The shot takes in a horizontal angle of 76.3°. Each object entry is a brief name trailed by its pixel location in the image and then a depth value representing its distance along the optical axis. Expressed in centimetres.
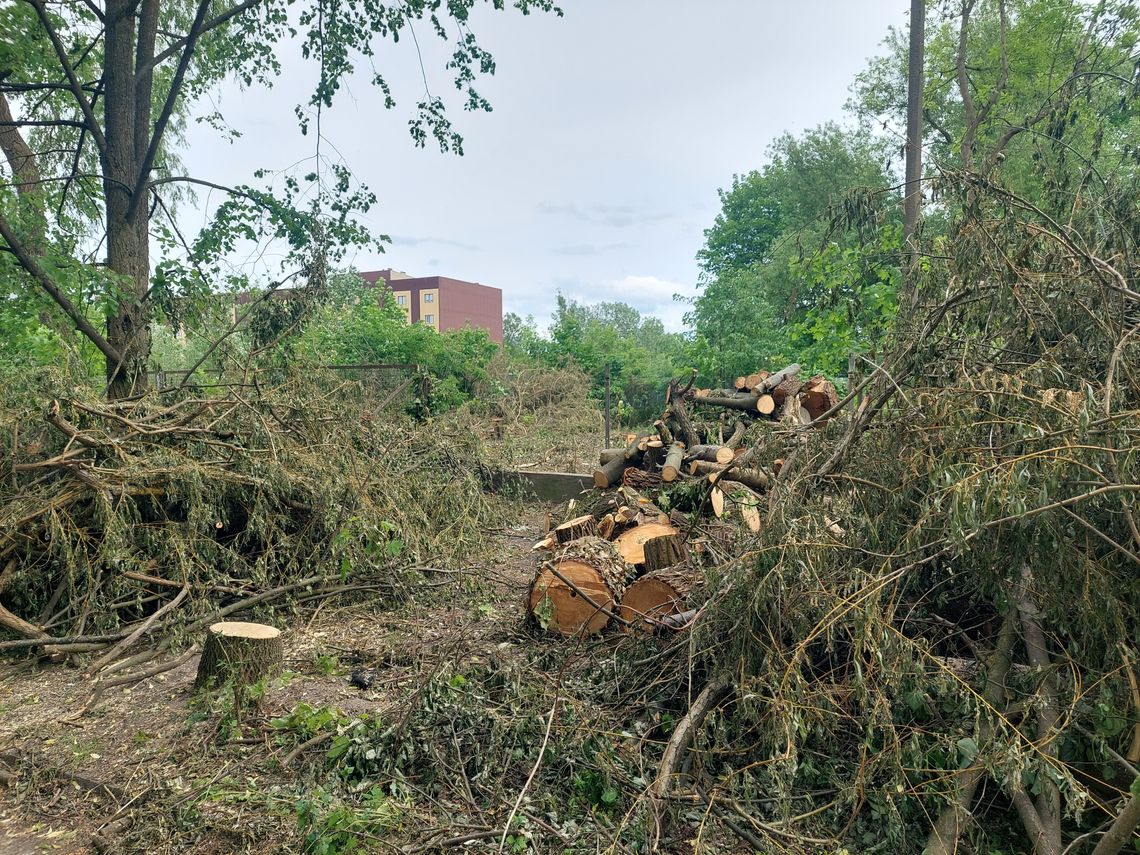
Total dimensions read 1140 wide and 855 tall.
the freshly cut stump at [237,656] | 407
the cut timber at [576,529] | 649
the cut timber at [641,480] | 815
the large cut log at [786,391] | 878
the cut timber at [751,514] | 552
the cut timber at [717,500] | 634
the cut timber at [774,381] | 894
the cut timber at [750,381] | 927
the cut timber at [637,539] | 550
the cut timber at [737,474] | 640
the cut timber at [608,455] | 895
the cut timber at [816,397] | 861
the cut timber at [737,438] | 809
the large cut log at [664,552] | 485
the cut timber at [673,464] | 777
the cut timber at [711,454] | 766
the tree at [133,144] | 736
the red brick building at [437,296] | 5750
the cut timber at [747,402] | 877
